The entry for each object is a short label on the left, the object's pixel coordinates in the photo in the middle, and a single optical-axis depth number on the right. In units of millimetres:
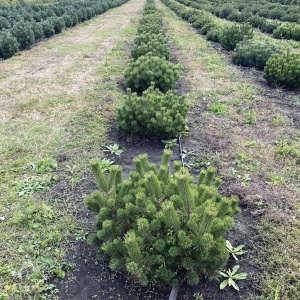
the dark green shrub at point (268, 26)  15464
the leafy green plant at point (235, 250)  3109
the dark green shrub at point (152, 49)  8531
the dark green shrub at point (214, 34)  12697
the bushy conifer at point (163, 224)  2393
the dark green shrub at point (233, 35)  11086
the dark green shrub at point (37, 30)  13227
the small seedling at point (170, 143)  5154
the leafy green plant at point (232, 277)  2803
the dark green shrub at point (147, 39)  9469
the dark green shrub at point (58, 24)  15693
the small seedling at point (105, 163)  4483
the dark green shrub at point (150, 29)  11073
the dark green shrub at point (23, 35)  11852
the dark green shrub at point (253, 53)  8938
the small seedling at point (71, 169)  4493
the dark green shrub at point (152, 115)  5058
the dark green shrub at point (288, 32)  13255
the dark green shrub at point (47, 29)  14500
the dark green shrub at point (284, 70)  7277
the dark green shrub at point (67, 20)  17438
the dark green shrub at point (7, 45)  10609
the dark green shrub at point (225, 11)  21266
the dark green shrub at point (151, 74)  6934
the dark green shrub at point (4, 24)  13602
